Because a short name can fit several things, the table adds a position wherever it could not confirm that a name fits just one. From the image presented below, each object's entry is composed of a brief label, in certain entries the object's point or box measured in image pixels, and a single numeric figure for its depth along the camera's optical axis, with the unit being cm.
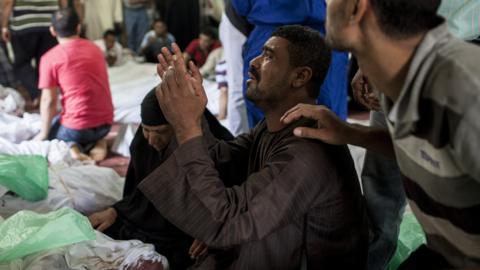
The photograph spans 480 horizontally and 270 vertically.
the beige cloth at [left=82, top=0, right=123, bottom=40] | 611
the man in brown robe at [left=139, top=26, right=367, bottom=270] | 106
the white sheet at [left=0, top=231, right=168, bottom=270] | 152
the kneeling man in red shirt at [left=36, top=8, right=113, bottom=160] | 298
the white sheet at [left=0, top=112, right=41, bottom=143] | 296
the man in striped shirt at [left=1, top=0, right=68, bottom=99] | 389
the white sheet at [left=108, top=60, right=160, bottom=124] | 358
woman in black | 179
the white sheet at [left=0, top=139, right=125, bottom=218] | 196
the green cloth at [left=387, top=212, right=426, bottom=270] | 164
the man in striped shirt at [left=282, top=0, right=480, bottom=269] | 77
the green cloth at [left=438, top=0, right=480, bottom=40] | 141
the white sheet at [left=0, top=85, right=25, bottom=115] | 316
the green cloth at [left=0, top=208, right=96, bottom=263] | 144
